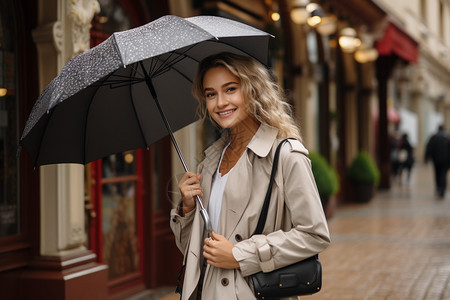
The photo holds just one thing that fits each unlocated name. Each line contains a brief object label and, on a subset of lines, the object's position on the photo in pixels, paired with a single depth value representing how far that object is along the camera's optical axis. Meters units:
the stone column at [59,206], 4.72
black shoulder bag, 2.36
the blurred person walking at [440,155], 15.50
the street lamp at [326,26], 10.83
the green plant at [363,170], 14.35
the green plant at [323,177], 10.48
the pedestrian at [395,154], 19.73
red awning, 13.58
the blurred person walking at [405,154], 18.95
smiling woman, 2.34
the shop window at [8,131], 4.79
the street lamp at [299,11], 9.45
